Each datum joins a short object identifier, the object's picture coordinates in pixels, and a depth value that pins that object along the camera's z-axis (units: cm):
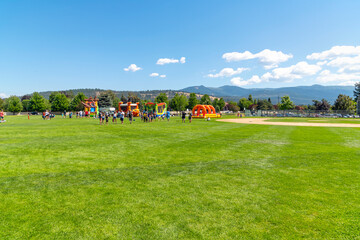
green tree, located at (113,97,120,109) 12712
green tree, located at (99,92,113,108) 11400
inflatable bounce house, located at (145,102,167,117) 4682
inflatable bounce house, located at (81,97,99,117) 5442
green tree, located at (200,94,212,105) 11473
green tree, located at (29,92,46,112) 9907
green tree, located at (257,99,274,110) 13100
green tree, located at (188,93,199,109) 11481
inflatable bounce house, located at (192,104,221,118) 4809
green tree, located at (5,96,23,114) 9956
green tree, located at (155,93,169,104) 11500
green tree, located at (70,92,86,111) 10675
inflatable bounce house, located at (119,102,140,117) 5111
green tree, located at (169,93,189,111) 11200
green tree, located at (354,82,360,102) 9317
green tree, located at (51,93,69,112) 10100
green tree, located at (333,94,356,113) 8075
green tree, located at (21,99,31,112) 13038
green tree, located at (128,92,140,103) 13065
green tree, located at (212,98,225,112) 13152
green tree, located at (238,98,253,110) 15081
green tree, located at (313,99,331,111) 9031
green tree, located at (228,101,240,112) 14320
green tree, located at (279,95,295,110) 10669
